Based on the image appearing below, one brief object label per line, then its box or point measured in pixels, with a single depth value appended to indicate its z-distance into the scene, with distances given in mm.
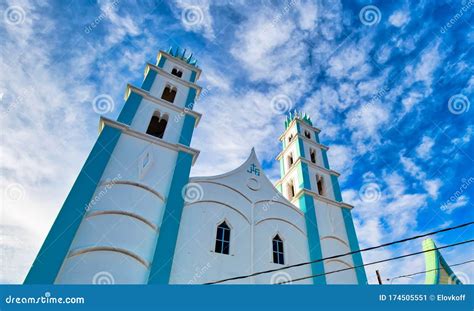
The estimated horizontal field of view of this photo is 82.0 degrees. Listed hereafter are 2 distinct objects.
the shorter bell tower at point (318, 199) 11703
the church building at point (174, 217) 7766
